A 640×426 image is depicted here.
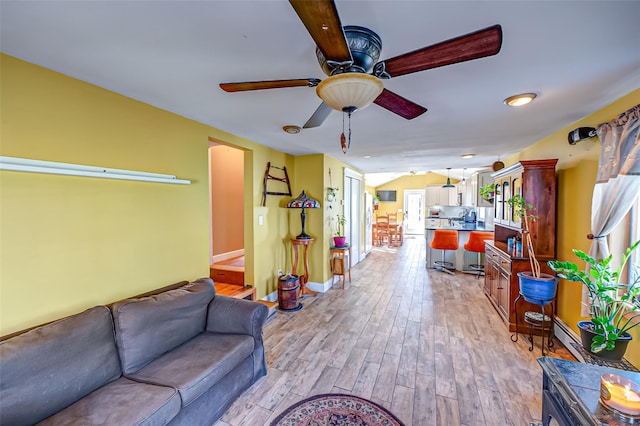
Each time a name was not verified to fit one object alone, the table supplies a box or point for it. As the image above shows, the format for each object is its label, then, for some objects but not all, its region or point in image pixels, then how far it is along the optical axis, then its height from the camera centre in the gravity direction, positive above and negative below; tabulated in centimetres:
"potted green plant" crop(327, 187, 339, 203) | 446 +19
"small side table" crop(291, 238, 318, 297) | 411 -90
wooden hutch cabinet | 285 -24
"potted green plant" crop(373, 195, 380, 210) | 1105 +13
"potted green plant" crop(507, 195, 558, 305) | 245 -73
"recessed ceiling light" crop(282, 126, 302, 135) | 277 +83
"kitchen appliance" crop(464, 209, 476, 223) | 668 -32
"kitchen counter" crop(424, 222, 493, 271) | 556 -109
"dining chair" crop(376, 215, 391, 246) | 883 -91
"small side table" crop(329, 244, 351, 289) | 454 -98
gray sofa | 128 -99
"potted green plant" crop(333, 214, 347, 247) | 452 -52
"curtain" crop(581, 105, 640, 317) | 180 +20
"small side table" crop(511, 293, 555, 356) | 266 -123
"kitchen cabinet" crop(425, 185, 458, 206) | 927 +32
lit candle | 102 -78
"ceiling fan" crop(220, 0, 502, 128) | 85 +62
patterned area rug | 176 -148
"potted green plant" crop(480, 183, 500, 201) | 362 +19
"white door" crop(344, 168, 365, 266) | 554 -11
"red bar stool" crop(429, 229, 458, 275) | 525 -72
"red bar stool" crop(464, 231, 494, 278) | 496 -70
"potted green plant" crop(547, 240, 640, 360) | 170 -77
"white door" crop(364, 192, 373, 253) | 729 -49
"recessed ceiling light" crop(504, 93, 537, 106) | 198 +83
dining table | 890 -101
